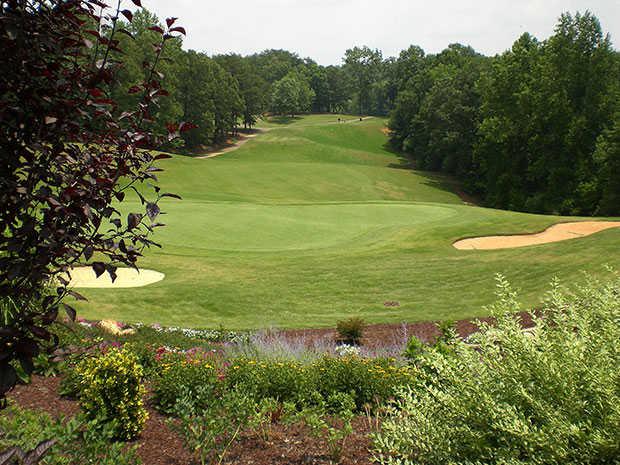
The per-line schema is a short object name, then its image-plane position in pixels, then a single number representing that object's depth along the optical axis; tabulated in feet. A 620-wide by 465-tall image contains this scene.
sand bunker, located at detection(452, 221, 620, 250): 62.49
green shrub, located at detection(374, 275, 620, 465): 10.05
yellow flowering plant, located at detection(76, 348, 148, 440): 16.15
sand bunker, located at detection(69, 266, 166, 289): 48.32
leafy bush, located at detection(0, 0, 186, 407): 7.84
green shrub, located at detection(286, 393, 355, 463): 14.34
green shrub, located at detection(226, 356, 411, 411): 19.76
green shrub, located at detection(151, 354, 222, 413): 18.72
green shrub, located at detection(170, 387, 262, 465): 14.02
